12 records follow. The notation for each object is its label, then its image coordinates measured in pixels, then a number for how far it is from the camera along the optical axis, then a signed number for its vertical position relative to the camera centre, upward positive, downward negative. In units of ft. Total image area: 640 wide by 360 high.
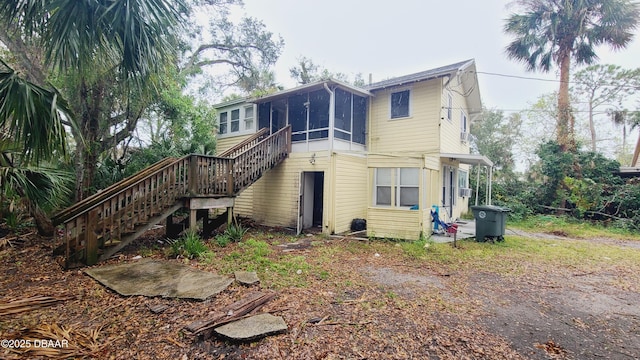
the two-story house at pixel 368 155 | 29.30 +3.71
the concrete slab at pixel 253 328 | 9.71 -5.35
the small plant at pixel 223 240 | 24.14 -5.12
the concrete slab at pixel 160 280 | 13.60 -5.42
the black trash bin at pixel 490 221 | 27.71 -3.24
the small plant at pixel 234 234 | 26.17 -4.81
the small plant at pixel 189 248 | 20.08 -4.91
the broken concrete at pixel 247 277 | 14.97 -5.32
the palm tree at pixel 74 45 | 11.99 +7.06
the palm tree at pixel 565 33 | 41.73 +25.40
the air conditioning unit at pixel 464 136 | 42.37 +8.17
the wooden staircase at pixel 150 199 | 17.37 -1.37
